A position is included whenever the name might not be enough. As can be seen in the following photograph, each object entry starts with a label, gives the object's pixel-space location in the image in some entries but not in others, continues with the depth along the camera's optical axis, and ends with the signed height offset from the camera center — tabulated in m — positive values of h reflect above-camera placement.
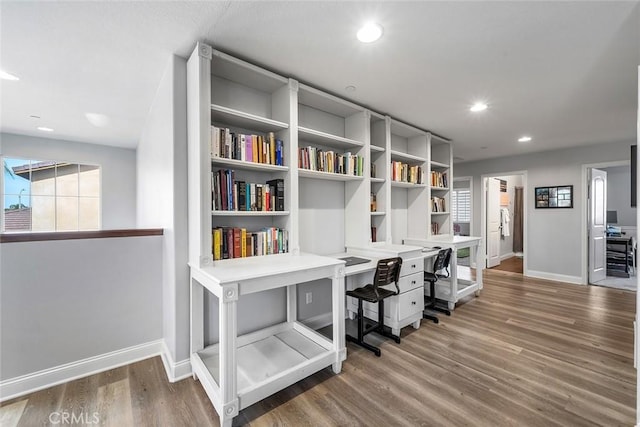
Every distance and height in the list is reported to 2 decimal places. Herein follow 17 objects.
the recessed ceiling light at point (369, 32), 1.72 +1.19
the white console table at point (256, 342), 1.58 -1.07
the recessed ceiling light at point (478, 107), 2.96 +1.19
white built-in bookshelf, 1.80 +0.12
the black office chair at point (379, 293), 2.41 -0.77
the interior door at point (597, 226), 4.66 -0.27
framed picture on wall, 4.82 +0.28
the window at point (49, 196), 3.91 +0.27
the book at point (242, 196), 2.19 +0.14
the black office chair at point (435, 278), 3.20 -0.81
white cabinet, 2.68 -0.85
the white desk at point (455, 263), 3.43 -0.70
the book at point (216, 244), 2.06 -0.24
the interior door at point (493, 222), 5.84 -0.23
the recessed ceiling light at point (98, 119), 3.20 +1.17
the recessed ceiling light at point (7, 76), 2.23 +1.16
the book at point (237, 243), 2.18 -0.25
